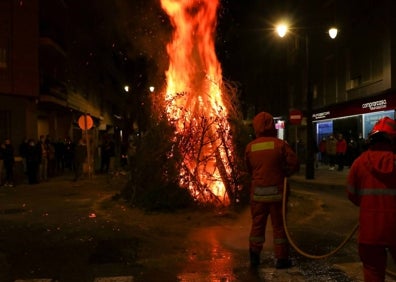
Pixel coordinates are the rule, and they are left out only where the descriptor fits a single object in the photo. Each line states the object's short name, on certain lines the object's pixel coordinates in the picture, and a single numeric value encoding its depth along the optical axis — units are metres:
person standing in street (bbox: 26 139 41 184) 18.55
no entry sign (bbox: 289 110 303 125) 21.34
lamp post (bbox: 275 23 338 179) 19.86
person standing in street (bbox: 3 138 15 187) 18.08
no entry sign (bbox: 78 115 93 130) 21.31
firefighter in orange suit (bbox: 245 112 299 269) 6.28
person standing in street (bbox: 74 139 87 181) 19.98
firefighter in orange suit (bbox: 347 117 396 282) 4.09
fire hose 6.04
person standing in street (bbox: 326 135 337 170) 23.55
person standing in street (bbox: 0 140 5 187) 18.03
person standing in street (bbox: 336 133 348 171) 22.61
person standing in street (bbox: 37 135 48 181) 19.34
